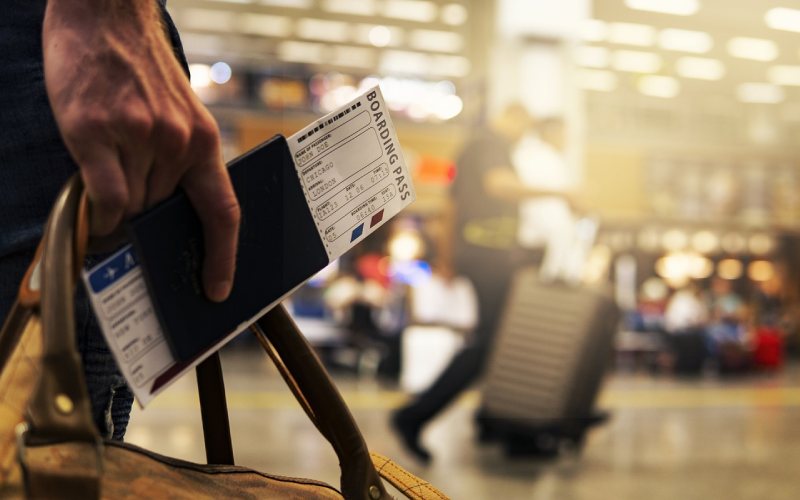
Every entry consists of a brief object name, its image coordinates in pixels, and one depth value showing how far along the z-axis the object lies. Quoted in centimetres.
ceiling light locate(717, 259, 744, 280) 1931
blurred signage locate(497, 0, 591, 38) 786
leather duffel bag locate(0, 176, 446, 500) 54
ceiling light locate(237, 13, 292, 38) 1603
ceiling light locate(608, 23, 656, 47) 1377
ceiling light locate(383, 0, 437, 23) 1449
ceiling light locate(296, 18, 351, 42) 1609
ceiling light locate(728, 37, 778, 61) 1462
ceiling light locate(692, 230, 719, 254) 1891
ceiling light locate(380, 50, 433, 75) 1770
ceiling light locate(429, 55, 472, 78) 1770
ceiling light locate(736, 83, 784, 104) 1770
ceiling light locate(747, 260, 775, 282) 1966
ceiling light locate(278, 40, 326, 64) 1767
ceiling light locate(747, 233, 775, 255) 1942
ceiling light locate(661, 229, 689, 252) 1862
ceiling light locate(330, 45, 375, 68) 1769
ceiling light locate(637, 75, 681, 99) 1706
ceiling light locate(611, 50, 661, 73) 1540
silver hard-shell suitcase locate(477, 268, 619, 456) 415
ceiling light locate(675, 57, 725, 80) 1592
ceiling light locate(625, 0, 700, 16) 1253
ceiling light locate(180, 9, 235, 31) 1563
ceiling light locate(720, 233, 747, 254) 1906
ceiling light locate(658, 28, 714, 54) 1420
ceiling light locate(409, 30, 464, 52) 1614
